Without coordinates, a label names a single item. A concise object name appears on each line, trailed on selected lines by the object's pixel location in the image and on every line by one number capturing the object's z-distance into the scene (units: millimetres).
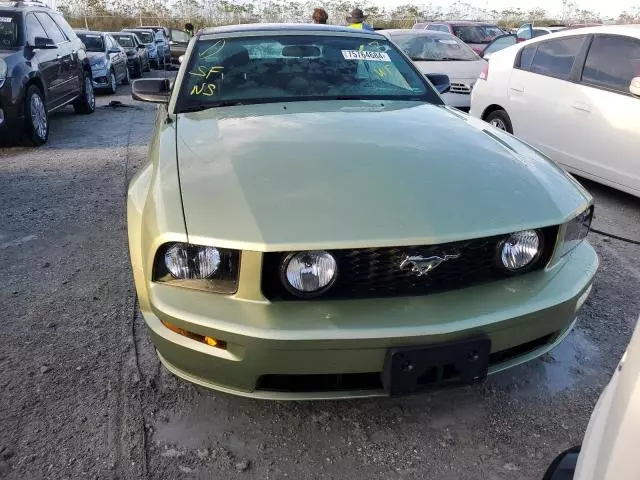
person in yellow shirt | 8602
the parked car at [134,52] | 16734
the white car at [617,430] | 1034
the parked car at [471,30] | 14500
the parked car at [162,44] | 22141
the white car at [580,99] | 4504
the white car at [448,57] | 8258
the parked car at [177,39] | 11876
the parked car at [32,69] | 6613
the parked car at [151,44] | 20930
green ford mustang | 1864
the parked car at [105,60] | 11812
